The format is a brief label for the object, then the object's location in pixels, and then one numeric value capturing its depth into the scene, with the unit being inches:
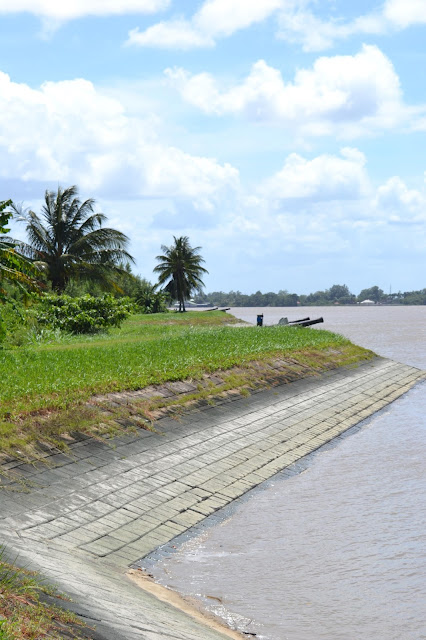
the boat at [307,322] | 1959.4
